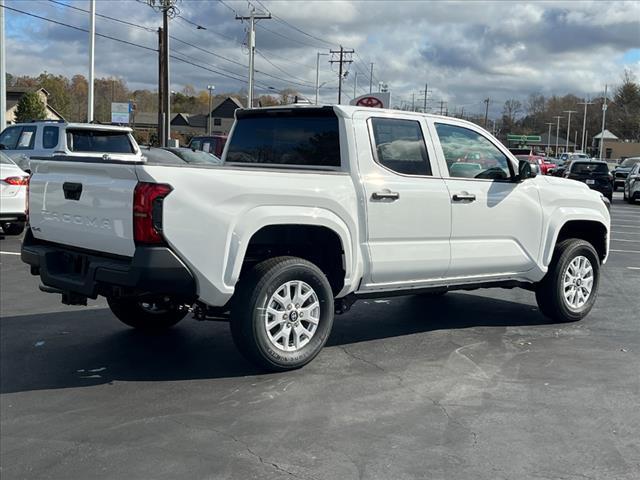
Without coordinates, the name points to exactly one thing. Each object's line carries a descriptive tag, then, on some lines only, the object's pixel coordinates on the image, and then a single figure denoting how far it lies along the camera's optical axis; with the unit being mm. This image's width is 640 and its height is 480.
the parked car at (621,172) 37325
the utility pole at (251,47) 46969
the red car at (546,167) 43975
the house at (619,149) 113375
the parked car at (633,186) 28625
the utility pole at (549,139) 134025
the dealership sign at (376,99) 15062
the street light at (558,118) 136650
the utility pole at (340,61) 77938
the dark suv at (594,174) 27047
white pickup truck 4625
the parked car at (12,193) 11695
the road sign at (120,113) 44394
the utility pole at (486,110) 129275
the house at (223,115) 121750
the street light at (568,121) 131400
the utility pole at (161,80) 34656
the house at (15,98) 75019
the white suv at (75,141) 14109
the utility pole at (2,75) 24281
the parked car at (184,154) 17328
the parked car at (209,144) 23984
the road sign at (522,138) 98306
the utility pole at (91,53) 29531
